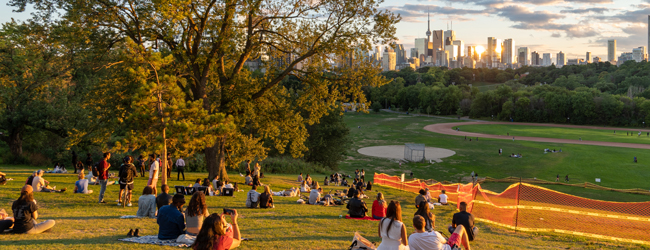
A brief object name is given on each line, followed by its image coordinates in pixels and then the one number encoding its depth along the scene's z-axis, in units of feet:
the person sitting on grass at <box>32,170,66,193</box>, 49.53
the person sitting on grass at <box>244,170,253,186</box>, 74.54
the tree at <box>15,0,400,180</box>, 61.31
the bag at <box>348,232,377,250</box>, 27.78
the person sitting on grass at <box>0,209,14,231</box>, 29.32
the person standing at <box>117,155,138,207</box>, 41.42
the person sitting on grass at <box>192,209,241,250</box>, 21.98
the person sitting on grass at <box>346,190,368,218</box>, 44.29
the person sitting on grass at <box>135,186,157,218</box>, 37.19
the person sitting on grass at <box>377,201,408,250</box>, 25.08
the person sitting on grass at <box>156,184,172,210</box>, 35.17
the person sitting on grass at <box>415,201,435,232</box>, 32.50
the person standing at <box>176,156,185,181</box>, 69.31
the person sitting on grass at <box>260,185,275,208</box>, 47.96
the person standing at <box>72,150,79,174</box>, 84.42
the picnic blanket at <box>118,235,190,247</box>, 27.59
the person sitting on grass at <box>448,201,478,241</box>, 32.81
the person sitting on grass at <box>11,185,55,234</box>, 29.14
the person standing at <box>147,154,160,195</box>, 46.80
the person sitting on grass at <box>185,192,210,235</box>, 27.45
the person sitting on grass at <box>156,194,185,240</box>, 28.22
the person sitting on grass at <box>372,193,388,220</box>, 42.91
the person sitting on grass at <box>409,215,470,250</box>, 24.95
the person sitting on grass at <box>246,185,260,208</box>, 47.46
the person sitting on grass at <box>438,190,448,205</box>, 64.49
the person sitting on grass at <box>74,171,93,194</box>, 50.92
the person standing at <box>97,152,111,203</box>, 43.65
